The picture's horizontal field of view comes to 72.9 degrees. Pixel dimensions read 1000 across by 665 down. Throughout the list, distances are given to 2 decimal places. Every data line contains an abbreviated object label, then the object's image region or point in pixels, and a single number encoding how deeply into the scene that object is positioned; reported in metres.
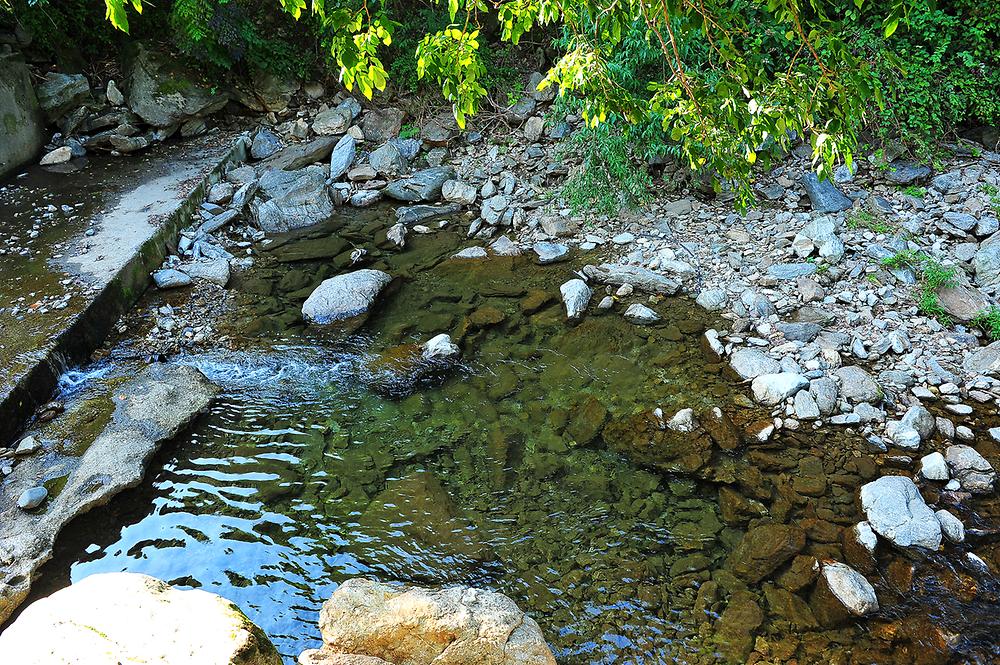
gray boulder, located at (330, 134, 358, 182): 9.68
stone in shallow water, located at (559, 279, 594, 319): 6.53
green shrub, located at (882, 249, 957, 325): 5.79
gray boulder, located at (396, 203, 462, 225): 8.80
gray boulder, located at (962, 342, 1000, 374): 5.20
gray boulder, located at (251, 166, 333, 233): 8.68
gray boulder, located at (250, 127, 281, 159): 10.30
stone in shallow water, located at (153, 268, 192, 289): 7.29
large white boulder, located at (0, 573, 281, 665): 2.17
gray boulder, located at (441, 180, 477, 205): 9.05
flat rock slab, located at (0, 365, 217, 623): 4.14
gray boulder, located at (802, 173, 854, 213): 7.15
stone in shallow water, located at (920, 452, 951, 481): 4.45
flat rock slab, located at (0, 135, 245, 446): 5.61
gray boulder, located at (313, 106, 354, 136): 10.55
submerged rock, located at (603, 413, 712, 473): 4.79
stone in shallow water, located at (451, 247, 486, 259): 7.76
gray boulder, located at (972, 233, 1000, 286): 5.93
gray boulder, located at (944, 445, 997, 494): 4.38
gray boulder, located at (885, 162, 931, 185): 7.25
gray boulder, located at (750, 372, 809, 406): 5.18
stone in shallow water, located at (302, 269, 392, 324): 6.64
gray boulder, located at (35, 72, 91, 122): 9.78
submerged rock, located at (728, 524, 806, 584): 3.99
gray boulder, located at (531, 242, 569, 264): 7.51
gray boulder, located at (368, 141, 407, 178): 9.66
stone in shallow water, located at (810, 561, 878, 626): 3.69
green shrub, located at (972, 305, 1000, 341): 5.43
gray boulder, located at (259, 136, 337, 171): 9.86
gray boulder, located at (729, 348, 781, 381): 5.51
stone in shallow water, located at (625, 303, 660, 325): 6.38
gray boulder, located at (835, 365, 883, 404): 5.11
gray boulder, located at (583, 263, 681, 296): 6.78
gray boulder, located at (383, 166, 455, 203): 9.20
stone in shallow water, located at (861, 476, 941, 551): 4.04
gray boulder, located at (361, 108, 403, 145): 10.38
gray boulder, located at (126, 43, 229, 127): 10.27
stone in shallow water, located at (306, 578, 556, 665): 3.20
